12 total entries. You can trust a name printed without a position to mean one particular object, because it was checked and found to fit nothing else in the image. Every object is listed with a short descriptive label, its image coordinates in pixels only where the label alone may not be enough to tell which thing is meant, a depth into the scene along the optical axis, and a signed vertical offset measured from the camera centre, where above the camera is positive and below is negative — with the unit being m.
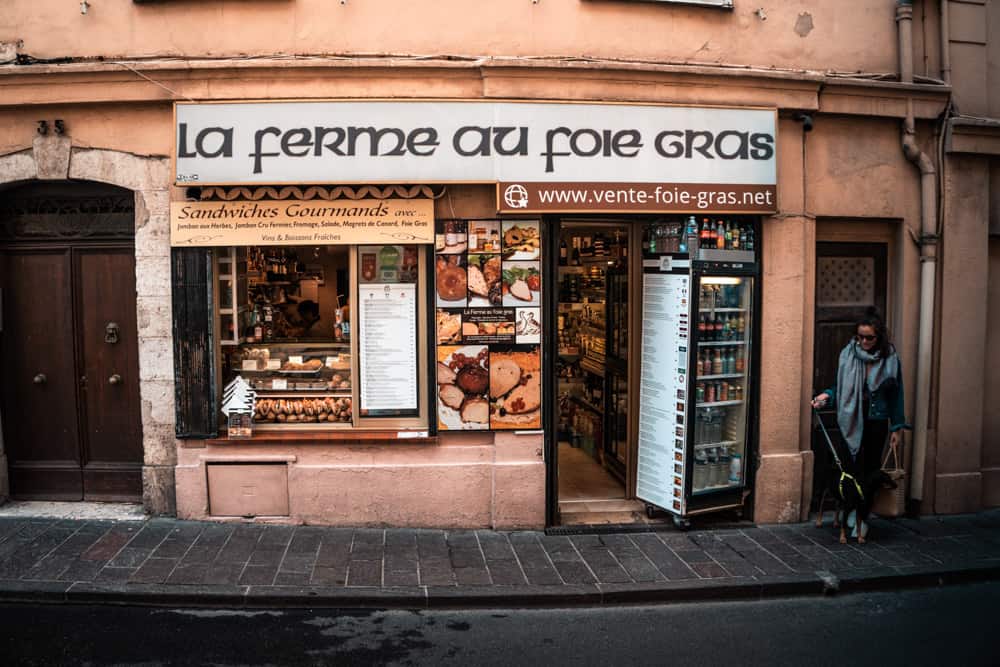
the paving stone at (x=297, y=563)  5.94 -2.23
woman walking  6.72 -0.97
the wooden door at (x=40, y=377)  7.39 -0.78
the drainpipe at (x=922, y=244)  7.54 +0.66
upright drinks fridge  7.00 -0.62
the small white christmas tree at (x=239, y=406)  7.00 -1.03
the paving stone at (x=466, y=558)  6.17 -2.27
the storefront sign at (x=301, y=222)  6.82 +0.80
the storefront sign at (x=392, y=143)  6.68 +1.55
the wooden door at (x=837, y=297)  7.79 +0.09
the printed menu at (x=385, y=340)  7.12 -0.36
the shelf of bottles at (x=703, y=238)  6.96 +0.68
